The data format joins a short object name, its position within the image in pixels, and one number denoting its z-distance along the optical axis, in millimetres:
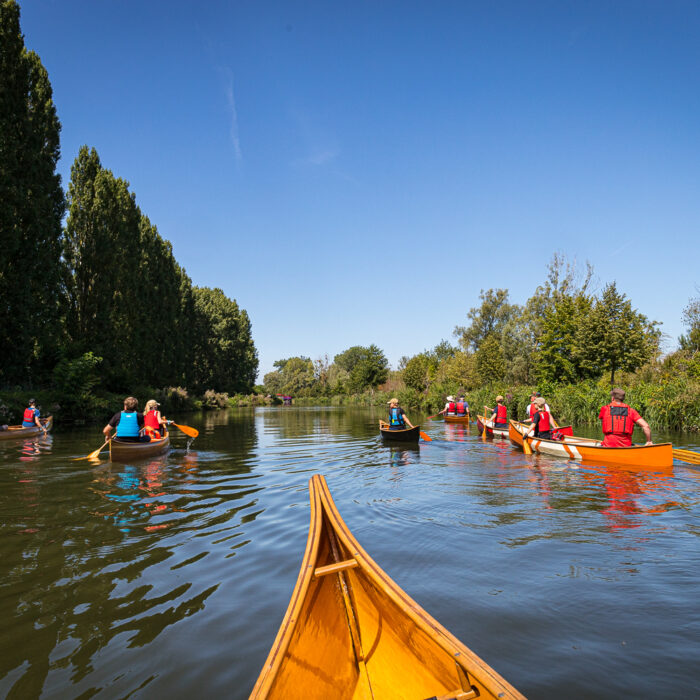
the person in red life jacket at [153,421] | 12609
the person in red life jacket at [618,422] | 10398
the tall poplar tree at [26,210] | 19578
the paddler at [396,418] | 15505
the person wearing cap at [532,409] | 15212
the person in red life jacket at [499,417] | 17783
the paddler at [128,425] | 10969
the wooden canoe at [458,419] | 24609
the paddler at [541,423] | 13545
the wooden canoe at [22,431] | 14906
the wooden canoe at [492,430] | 17377
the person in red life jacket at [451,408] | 26269
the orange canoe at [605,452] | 9484
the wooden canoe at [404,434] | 15097
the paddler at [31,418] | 15953
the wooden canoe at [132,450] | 10602
